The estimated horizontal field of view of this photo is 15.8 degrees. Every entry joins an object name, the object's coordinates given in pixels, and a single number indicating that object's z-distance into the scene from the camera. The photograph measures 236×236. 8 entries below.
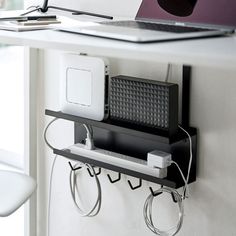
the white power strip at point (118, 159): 2.01
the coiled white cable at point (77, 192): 2.25
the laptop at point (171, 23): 1.70
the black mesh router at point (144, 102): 1.98
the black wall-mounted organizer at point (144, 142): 1.99
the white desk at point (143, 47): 1.50
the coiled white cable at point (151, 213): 2.06
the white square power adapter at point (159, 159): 2.00
